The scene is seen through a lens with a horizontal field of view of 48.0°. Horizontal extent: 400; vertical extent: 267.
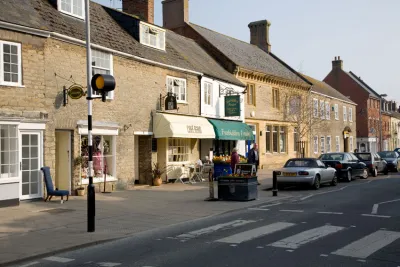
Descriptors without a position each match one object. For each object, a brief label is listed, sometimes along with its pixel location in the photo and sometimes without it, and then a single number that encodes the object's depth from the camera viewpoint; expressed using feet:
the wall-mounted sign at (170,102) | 68.80
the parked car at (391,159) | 101.04
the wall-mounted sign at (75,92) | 50.94
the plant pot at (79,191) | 53.62
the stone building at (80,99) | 46.37
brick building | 193.16
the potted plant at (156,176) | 67.46
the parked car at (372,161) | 90.22
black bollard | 55.11
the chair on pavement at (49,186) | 47.44
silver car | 62.23
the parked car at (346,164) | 76.43
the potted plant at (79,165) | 53.62
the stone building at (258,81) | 101.65
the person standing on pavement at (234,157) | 68.44
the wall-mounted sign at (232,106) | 86.07
